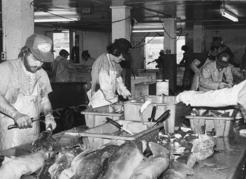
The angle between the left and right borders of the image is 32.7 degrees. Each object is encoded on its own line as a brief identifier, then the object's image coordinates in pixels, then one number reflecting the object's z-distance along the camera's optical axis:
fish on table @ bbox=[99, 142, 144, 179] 2.20
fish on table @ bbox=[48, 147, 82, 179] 2.42
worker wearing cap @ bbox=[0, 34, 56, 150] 3.56
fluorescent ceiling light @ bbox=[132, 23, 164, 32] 17.54
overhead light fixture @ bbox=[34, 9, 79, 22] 12.33
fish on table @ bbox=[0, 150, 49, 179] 2.33
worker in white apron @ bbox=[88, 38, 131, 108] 5.86
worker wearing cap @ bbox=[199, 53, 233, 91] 6.18
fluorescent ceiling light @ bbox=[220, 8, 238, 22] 9.81
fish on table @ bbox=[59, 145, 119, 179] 2.28
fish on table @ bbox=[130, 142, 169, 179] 2.19
